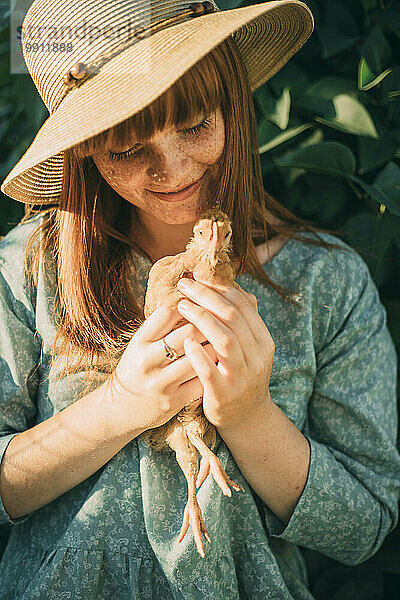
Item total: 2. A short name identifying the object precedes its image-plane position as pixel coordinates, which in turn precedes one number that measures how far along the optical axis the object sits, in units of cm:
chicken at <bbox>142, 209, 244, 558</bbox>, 92
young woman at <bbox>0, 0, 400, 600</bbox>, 97
